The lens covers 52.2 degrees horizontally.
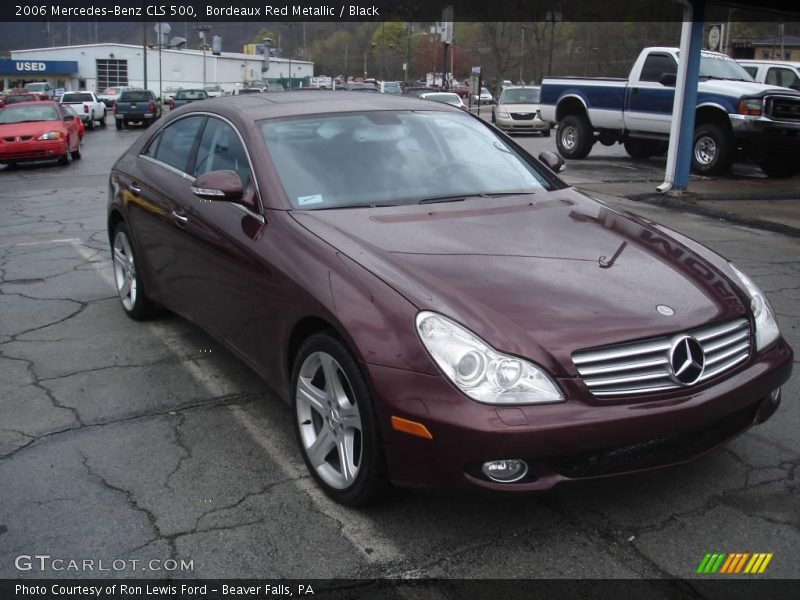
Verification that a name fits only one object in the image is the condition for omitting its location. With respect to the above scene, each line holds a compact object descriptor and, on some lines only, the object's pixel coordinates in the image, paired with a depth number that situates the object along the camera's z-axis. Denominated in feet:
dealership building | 298.02
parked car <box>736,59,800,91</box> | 57.36
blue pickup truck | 43.70
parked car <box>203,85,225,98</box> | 204.62
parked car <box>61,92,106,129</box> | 115.65
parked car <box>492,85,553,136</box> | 91.56
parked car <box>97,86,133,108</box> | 202.25
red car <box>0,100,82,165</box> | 60.34
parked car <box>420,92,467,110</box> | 97.20
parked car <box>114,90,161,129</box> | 119.96
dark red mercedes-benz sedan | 8.98
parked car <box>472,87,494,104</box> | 197.26
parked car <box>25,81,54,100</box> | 176.12
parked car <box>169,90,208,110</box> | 152.13
